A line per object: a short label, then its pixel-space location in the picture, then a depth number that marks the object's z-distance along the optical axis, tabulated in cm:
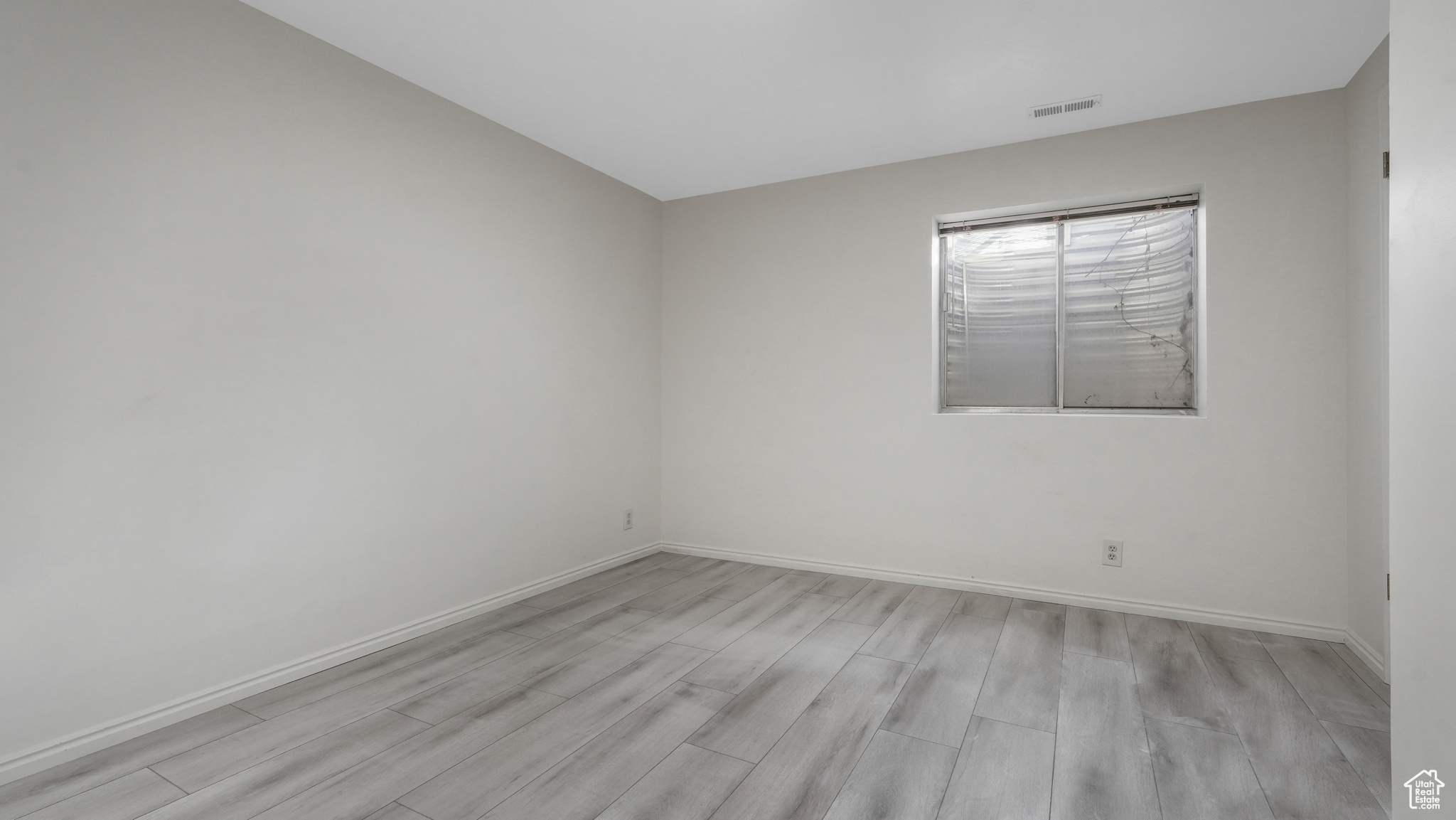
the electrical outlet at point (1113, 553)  319
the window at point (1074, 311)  327
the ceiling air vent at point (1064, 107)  295
